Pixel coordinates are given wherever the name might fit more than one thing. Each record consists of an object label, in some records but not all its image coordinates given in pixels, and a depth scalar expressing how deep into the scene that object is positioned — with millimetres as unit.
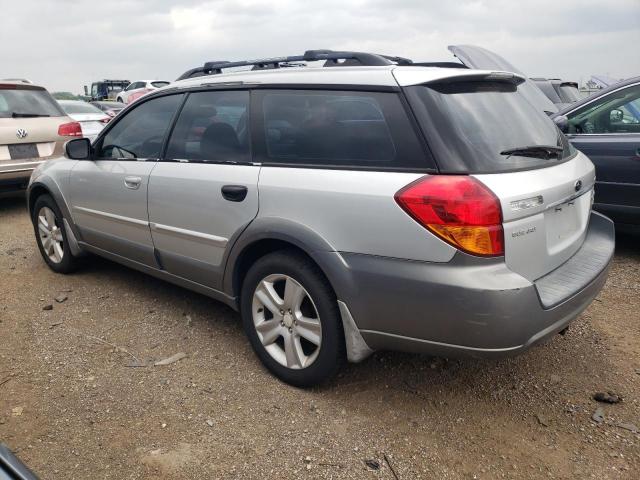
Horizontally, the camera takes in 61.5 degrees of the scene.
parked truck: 35312
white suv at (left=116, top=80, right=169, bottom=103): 25891
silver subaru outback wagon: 2203
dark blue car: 4512
